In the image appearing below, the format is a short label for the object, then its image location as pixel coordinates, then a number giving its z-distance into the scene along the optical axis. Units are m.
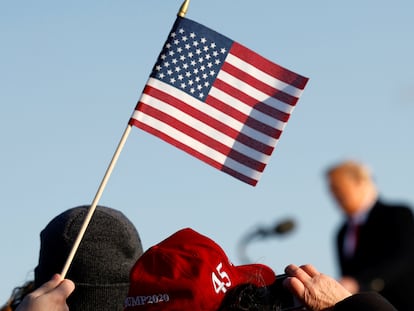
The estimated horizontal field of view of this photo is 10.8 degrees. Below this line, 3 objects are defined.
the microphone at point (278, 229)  17.67
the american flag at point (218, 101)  9.98
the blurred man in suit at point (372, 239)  14.46
